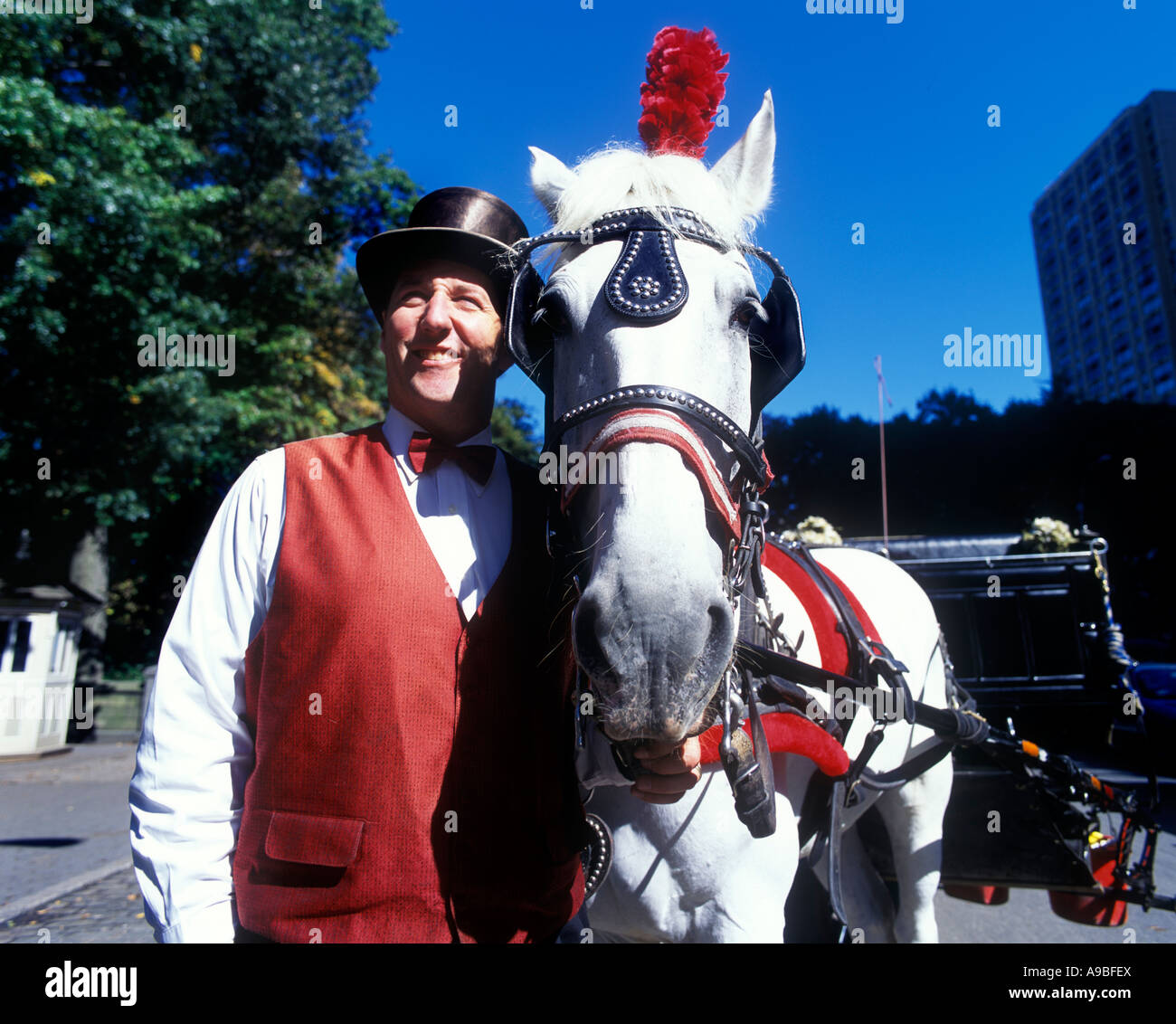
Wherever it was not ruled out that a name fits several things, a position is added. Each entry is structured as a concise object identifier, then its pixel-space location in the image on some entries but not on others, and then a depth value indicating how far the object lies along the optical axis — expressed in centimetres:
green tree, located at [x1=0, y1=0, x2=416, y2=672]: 910
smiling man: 132
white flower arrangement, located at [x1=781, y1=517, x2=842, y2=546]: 472
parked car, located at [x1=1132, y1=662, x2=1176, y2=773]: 949
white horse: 118
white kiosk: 1183
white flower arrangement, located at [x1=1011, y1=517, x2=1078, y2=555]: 444
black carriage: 315
